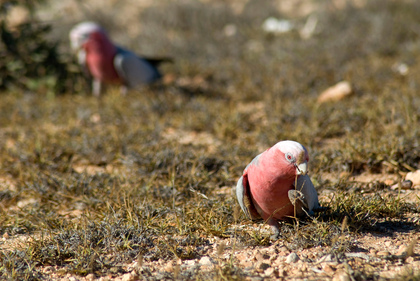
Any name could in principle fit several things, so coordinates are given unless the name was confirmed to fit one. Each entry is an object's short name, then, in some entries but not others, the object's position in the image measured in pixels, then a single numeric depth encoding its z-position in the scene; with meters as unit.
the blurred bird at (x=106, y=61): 9.95
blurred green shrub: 10.27
